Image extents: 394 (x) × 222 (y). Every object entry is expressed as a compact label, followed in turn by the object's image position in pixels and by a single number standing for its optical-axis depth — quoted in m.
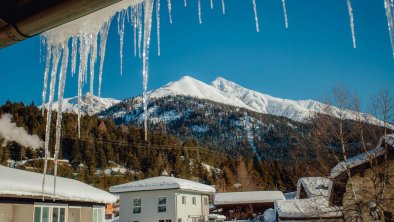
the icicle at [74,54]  3.10
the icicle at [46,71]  2.37
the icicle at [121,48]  3.96
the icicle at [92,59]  2.76
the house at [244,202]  48.00
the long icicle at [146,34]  2.26
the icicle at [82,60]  2.57
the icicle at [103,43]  3.06
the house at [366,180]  13.87
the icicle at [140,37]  3.16
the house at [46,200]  12.66
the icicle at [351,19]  1.66
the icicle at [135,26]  3.09
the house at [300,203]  26.02
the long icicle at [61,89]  2.65
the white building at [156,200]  29.16
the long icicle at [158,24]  2.52
